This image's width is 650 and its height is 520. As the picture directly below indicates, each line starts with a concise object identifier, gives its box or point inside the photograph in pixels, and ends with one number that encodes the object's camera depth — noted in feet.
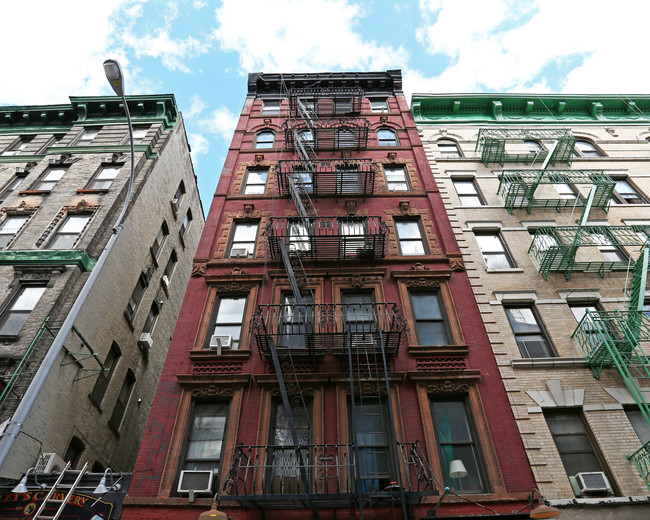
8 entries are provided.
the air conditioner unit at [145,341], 59.47
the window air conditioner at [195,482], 32.42
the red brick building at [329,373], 32.01
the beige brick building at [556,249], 35.01
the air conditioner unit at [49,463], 36.52
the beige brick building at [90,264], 42.86
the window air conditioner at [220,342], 40.75
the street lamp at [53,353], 21.81
